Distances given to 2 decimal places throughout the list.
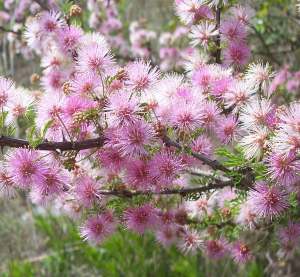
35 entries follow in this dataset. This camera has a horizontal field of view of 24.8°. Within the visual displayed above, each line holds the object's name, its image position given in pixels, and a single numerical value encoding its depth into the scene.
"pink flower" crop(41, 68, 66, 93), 0.48
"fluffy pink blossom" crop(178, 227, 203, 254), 0.50
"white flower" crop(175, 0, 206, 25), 0.46
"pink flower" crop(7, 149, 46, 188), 0.36
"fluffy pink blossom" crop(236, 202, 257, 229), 0.46
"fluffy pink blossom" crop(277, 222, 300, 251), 0.44
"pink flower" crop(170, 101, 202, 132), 0.36
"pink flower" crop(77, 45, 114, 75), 0.38
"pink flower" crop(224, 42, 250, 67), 0.45
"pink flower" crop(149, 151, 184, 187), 0.37
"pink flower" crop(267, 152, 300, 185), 0.34
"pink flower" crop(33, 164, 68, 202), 0.37
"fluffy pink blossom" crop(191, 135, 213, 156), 0.40
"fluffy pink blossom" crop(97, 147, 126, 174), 0.37
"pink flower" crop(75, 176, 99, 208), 0.40
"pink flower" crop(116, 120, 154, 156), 0.35
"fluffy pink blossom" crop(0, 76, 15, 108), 0.38
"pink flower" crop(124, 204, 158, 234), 0.41
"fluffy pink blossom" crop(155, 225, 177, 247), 0.48
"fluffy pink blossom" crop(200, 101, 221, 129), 0.38
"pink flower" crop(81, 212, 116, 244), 0.42
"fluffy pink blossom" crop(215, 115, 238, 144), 0.39
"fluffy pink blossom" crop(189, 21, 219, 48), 0.46
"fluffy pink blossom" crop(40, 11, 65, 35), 0.47
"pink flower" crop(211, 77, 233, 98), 0.40
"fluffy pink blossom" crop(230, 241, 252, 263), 0.48
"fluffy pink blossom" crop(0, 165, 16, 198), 0.38
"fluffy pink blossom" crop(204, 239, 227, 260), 0.51
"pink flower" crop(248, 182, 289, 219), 0.37
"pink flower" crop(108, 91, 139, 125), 0.35
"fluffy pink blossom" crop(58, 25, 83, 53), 0.44
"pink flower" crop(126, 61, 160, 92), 0.38
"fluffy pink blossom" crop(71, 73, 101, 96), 0.37
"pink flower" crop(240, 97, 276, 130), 0.37
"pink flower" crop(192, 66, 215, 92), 0.41
